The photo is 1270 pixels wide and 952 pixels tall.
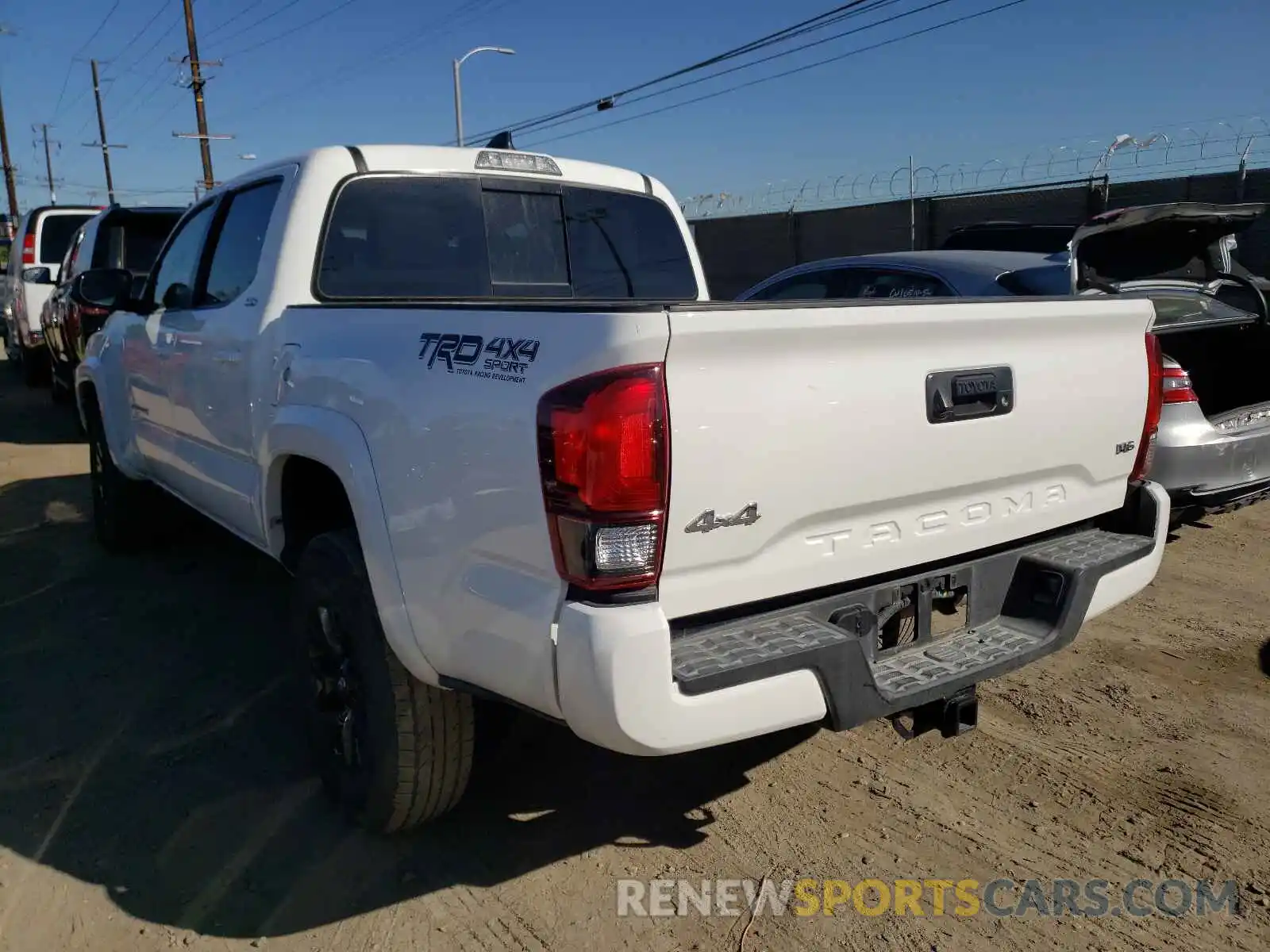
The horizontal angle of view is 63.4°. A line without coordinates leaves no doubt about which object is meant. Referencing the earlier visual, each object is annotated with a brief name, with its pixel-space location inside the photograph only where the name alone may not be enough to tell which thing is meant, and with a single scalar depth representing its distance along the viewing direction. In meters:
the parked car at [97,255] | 8.78
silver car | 4.92
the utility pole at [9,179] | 45.44
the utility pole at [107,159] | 52.52
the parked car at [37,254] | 13.45
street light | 29.11
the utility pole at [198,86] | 30.81
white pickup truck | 2.19
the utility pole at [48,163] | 79.88
